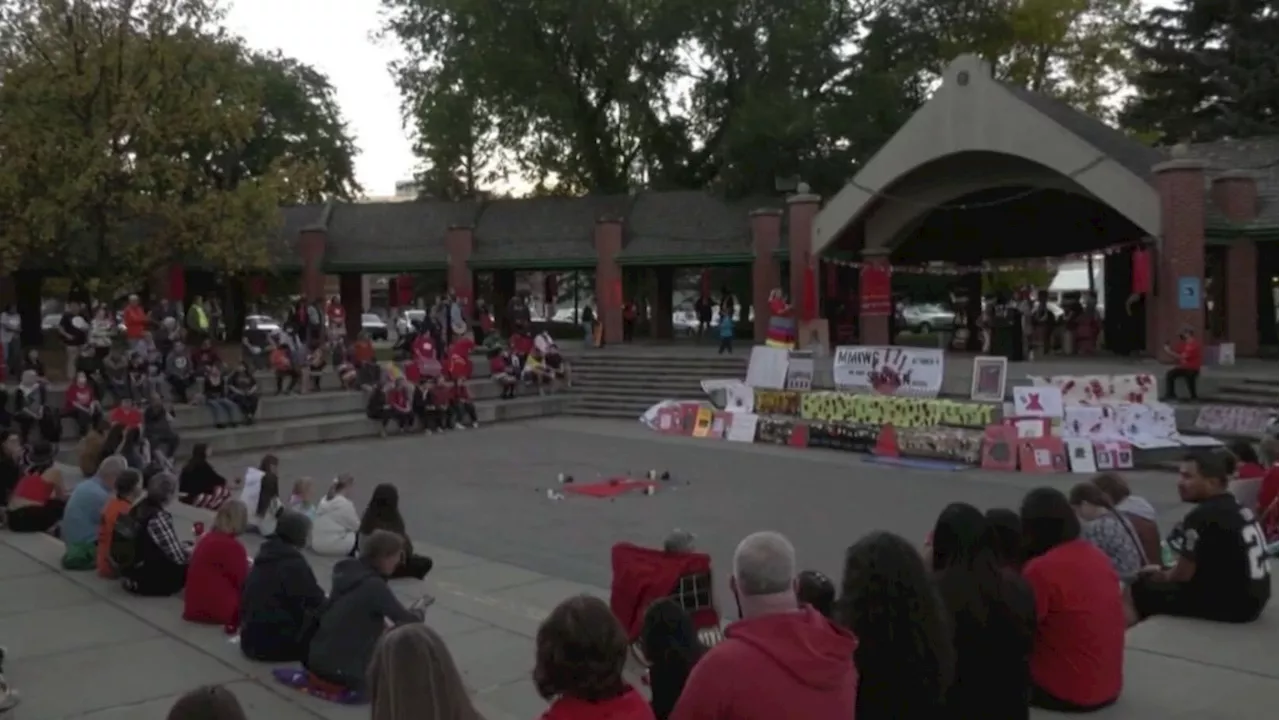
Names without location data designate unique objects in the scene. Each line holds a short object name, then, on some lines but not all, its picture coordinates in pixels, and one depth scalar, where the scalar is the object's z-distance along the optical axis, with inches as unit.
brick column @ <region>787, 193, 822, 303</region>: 1202.0
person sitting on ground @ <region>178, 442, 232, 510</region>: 586.2
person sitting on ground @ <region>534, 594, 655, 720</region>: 144.0
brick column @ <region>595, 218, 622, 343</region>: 1375.5
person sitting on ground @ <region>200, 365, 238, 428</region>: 888.3
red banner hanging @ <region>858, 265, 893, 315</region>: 1176.8
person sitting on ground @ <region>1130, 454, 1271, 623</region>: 298.7
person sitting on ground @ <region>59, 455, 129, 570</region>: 431.8
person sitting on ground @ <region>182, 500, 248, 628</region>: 339.9
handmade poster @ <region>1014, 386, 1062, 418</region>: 755.4
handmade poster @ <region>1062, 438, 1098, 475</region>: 722.2
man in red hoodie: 152.2
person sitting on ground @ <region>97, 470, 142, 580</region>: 402.0
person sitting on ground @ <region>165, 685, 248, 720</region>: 130.3
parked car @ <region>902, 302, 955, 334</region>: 1860.2
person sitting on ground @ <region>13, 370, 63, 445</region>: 762.2
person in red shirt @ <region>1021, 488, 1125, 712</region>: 237.0
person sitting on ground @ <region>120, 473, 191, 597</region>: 374.9
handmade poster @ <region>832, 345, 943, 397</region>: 871.1
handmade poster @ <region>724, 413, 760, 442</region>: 901.8
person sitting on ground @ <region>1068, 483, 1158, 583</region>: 315.3
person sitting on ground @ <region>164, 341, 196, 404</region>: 895.7
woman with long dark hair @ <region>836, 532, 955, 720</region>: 174.7
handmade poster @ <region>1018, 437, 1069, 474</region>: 729.6
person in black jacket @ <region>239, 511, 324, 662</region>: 303.3
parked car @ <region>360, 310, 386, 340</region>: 1992.4
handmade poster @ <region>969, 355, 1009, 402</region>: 843.4
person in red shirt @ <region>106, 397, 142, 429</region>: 728.0
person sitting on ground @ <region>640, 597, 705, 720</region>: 227.6
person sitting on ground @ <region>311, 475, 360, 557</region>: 466.3
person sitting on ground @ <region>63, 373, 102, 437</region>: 804.6
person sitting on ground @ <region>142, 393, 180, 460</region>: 756.2
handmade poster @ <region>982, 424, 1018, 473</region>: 739.4
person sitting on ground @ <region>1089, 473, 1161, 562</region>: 336.5
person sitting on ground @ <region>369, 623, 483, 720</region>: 146.0
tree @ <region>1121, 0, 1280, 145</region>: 1512.1
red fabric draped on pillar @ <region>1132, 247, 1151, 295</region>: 977.5
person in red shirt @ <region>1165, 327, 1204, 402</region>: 816.9
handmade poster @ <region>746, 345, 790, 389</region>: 949.3
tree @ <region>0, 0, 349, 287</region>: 967.0
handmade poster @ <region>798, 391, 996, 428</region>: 795.4
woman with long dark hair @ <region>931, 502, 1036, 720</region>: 203.8
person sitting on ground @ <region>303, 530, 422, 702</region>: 266.7
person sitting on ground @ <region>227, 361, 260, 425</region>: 900.6
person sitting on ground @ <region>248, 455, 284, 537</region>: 515.2
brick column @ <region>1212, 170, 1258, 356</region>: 1063.0
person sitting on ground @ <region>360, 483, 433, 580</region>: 412.5
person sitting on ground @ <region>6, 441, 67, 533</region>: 502.6
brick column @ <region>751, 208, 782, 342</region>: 1295.5
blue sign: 957.8
